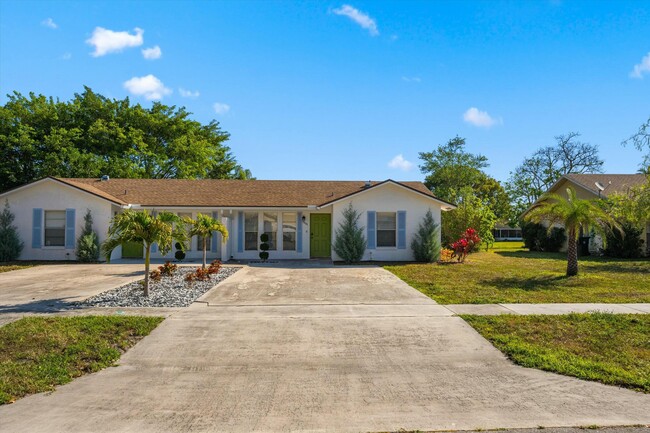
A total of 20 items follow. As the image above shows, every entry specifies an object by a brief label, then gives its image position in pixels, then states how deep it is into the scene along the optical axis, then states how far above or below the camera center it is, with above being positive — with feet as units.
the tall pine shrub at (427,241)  61.98 -0.84
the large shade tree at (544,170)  148.97 +24.47
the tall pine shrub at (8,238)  59.57 -0.28
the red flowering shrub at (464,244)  61.16 -1.28
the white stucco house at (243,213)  61.77 +3.49
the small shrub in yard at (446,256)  64.54 -3.54
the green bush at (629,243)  71.56 -1.38
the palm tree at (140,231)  32.58 +0.41
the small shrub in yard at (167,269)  43.70 -3.56
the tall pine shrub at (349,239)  61.16 -0.51
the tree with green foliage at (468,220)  79.97 +2.97
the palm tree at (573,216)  44.42 +2.09
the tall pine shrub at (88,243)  60.49 -1.04
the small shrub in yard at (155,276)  39.83 -3.87
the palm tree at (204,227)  49.19 +1.06
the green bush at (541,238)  87.04 -0.60
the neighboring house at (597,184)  77.80 +10.56
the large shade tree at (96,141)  92.22 +23.50
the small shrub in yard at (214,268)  44.32 -3.55
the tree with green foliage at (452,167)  166.39 +27.93
